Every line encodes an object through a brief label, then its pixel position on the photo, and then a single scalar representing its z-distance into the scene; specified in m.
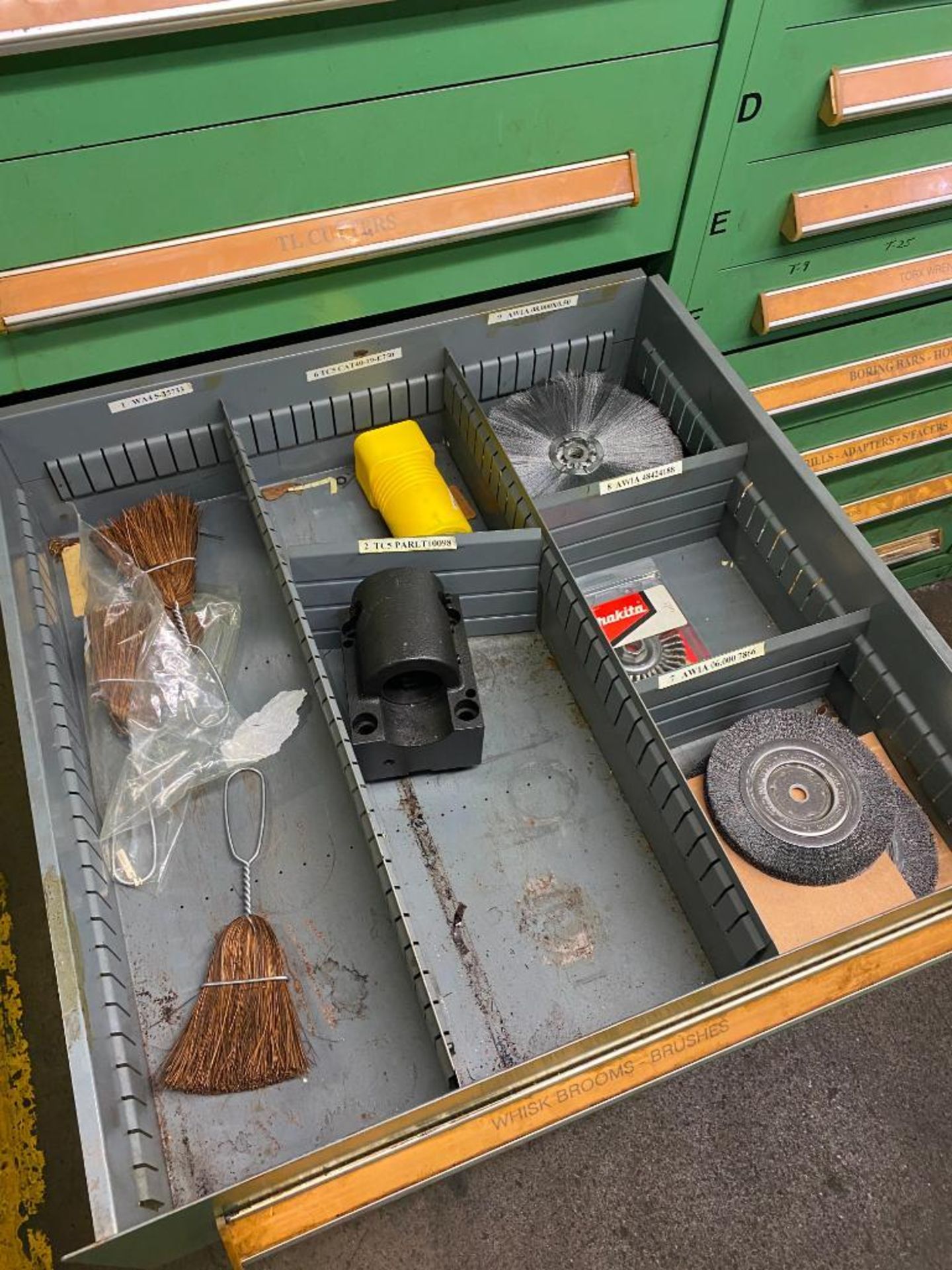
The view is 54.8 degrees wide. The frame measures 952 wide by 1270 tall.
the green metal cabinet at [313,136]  0.90
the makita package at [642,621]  1.28
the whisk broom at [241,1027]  0.92
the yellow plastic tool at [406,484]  1.22
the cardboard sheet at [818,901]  1.06
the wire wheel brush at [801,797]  1.05
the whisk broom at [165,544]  1.22
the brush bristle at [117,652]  1.12
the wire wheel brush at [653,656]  1.27
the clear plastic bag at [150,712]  1.05
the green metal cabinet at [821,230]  1.11
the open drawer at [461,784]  0.80
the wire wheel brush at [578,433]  1.30
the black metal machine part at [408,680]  1.04
